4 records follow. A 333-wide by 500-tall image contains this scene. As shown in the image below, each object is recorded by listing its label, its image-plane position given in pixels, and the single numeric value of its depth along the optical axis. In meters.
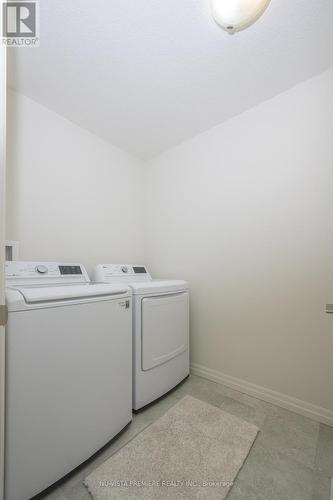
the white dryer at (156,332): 1.37
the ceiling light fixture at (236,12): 0.89
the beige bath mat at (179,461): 0.90
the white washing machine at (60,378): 0.80
